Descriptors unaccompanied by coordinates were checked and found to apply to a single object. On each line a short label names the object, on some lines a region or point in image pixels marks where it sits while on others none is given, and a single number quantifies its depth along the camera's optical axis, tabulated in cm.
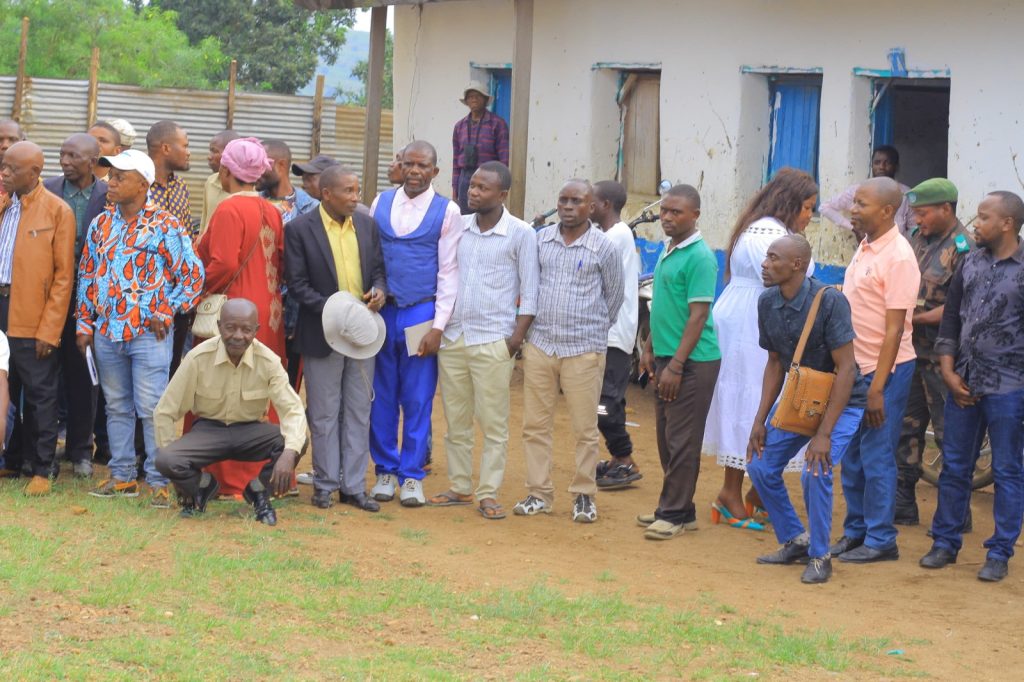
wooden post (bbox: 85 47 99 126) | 2117
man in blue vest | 735
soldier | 737
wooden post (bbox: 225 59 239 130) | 2206
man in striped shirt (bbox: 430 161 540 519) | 729
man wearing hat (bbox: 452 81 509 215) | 1317
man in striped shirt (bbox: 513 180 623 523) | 721
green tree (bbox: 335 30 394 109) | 3118
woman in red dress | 712
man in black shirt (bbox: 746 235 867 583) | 622
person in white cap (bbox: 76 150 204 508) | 700
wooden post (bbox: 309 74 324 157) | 2311
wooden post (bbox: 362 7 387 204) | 1434
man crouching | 672
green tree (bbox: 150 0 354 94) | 3144
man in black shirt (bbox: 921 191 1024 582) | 650
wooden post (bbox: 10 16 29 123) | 2075
